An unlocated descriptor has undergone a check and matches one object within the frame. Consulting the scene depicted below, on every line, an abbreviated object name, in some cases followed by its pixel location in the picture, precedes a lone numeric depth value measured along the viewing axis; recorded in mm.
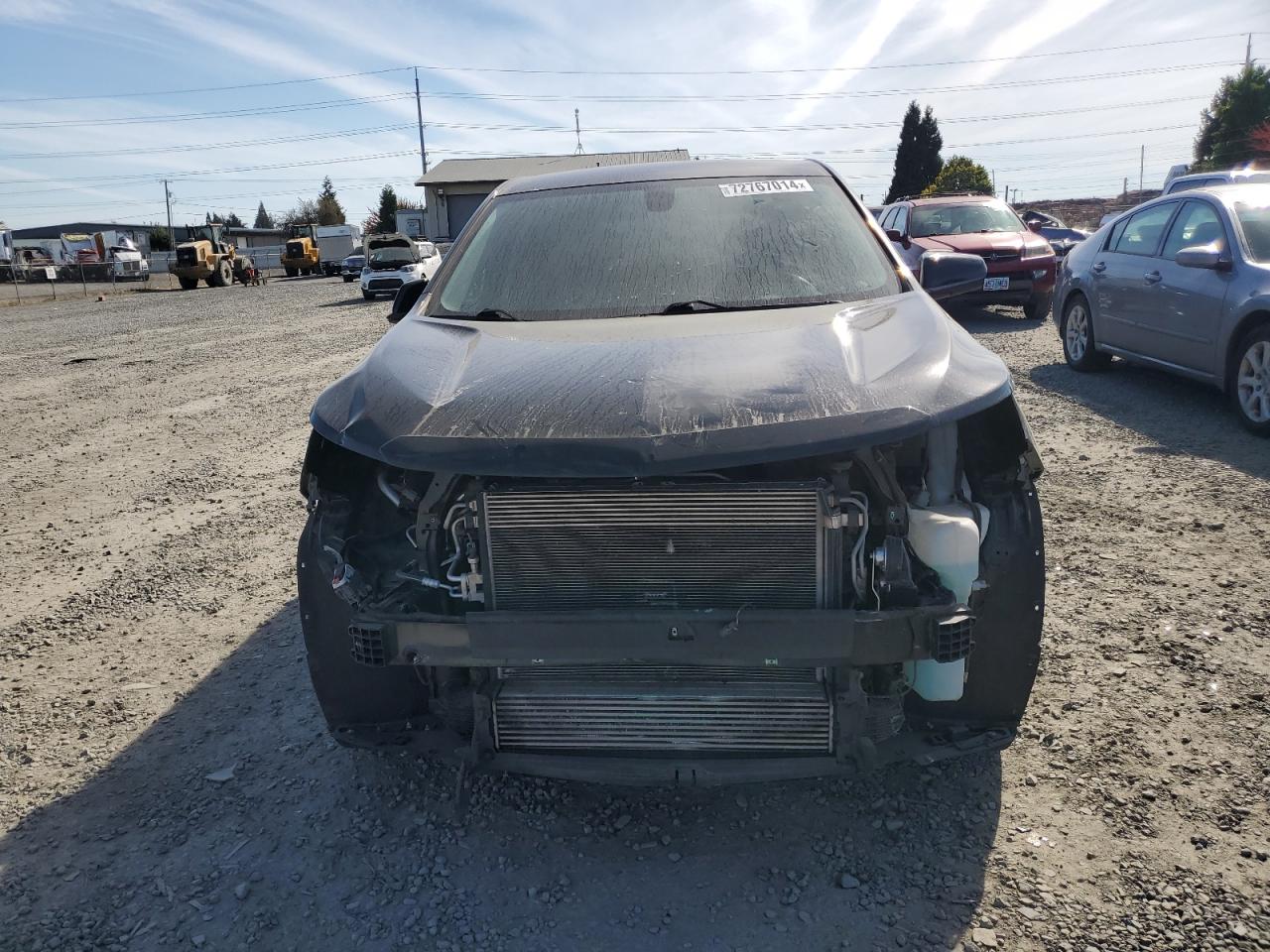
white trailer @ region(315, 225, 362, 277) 53906
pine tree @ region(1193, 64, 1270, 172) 34438
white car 25094
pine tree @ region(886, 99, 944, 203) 61344
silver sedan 6523
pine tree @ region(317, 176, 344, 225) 95625
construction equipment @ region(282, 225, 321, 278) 53688
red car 12461
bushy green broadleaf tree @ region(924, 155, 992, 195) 46138
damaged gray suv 2264
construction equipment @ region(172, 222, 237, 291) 40344
